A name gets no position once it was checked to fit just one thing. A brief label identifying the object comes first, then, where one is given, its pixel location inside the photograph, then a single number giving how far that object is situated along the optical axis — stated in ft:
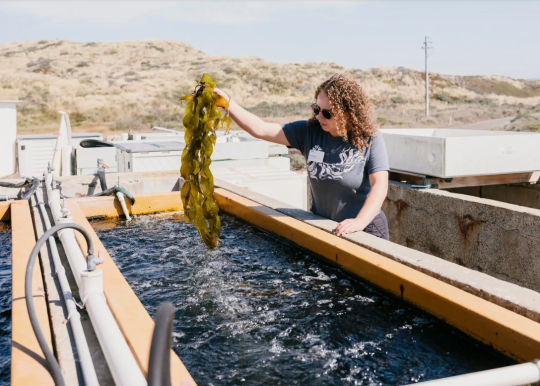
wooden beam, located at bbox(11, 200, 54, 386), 5.68
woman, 10.88
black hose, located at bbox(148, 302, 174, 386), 3.00
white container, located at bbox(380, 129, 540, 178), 16.76
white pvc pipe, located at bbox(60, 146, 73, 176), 29.43
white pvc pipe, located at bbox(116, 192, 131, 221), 16.62
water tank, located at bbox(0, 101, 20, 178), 37.06
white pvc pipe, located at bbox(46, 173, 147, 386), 5.14
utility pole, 168.66
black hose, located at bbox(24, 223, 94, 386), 5.44
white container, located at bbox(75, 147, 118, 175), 30.37
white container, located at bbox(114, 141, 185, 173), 24.50
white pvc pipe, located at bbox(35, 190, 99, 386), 5.48
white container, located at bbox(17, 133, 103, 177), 35.63
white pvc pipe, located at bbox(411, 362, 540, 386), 5.04
